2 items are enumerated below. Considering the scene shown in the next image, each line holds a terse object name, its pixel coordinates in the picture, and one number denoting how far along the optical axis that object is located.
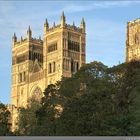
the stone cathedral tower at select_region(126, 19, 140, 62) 132.00
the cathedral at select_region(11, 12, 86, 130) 162.50
